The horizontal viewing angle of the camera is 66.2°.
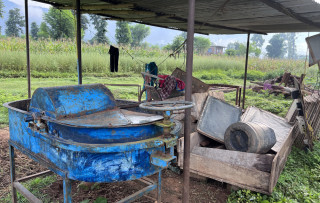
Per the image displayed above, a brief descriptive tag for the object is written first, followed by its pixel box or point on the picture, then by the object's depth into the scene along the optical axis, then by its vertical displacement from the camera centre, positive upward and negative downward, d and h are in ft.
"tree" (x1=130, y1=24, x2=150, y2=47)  188.44 +26.16
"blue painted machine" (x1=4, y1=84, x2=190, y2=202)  6.68 -2.12
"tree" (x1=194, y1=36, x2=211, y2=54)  158.98 +17.38
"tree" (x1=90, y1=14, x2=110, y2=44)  117.50 +22.23
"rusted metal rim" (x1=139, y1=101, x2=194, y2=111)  6.56 -1.11
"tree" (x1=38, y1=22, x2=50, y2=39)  107.86 +15.33
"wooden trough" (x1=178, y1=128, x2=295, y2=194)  10.30 -4.33
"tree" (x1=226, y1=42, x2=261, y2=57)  126.89 +10.48
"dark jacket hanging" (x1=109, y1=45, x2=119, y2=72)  23.51 +0.70
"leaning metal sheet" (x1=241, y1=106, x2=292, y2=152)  15.96 -3.57
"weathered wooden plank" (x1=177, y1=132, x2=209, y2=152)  12.28 -3.88
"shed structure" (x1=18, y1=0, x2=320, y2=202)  14.33 +3.84
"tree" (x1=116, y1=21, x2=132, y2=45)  112.96 +15.55
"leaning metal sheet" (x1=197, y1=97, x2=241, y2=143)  13.92 -3.07
